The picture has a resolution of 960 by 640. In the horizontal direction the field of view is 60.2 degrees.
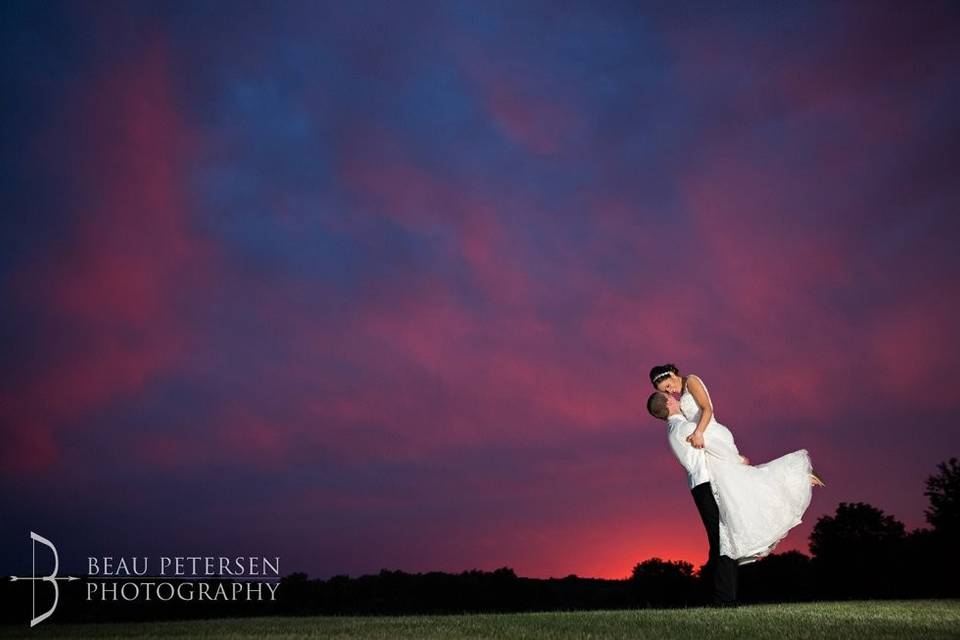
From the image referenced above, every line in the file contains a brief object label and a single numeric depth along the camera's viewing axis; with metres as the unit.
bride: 12.50
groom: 12.46
